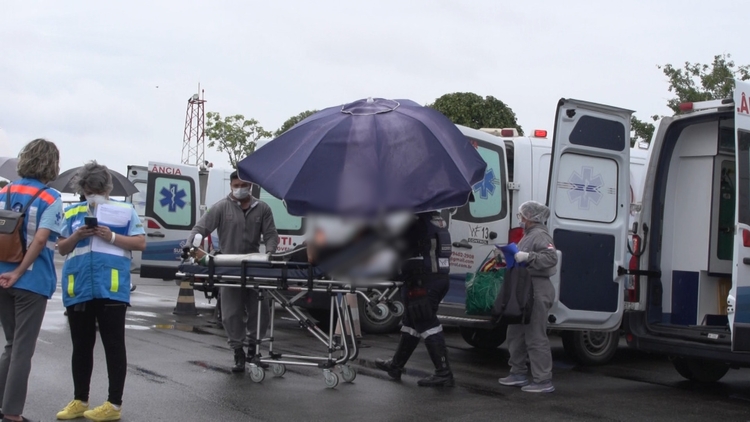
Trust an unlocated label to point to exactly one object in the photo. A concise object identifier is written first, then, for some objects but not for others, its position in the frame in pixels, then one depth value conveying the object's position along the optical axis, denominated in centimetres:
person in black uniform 745
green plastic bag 808
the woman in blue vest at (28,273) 555
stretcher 704
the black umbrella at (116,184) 1420
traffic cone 1383
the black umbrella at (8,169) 1326
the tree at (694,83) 2291
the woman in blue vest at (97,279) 582
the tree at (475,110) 2084
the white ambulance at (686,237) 805
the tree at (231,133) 3092
